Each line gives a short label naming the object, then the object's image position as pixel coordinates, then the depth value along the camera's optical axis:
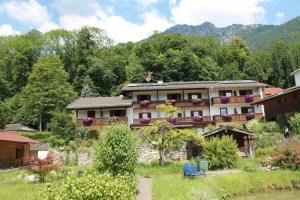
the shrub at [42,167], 14.32
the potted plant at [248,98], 28.92
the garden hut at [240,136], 19.92
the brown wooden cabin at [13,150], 20.05
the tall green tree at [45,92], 32.19
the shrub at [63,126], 25.49
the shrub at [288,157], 14.92
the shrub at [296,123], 20.39
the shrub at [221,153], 16.61
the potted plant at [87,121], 26.82
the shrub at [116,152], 12.17
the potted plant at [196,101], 28.78
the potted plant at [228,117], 27.98
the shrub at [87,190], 5.21
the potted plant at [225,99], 28.71
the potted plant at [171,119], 27.08
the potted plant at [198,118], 27.82
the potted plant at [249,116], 28.28
